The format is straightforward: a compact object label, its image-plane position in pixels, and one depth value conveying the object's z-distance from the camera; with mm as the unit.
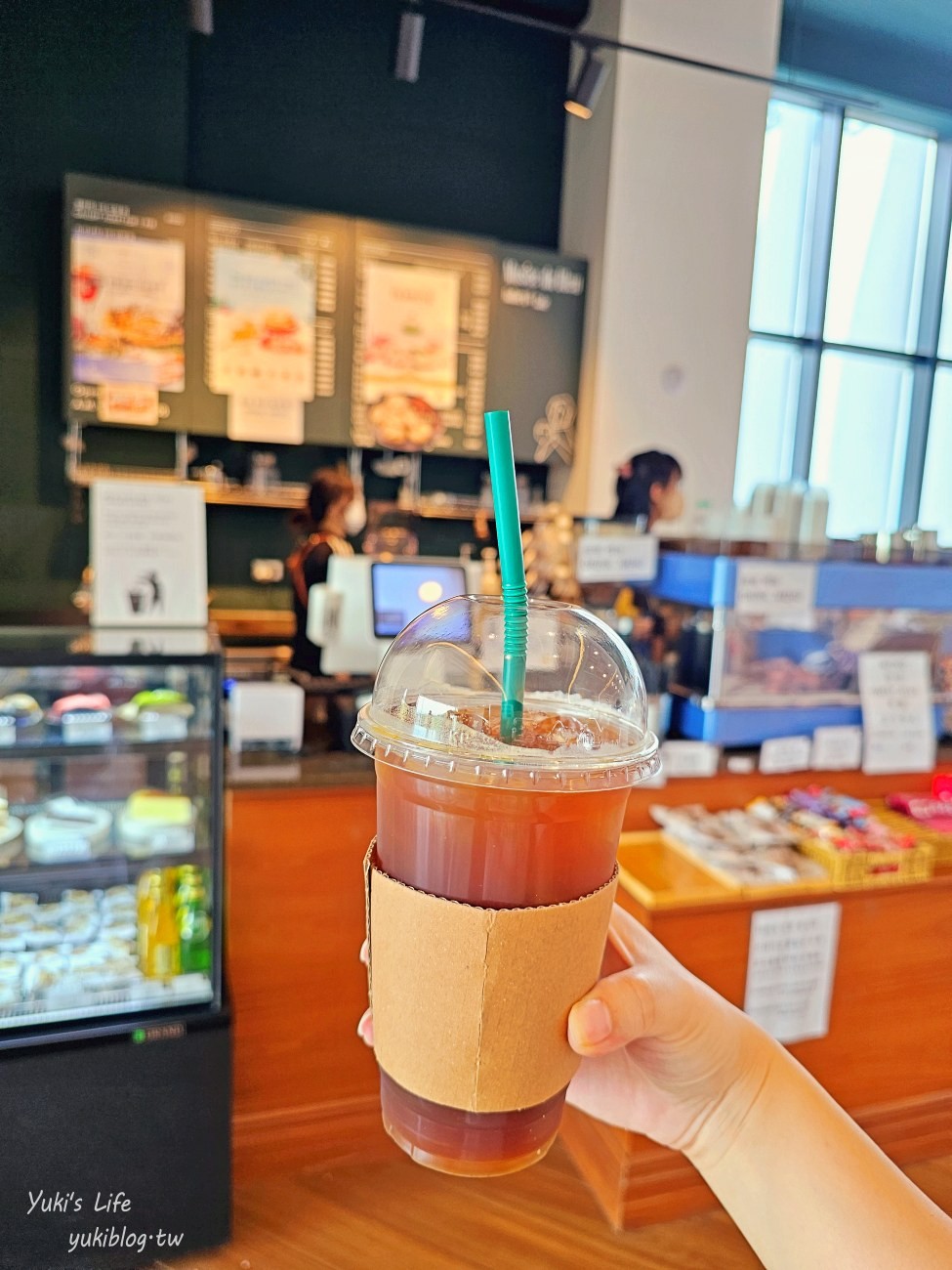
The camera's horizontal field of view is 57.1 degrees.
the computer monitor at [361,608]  2428
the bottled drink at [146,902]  2135
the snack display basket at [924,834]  2367
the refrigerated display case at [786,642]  2383
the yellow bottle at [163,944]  2109
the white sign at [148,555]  2068
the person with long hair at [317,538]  2857
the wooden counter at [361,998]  2139
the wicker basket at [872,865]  2188
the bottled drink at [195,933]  2148
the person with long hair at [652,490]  2943
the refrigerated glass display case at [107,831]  1952
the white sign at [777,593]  2316
